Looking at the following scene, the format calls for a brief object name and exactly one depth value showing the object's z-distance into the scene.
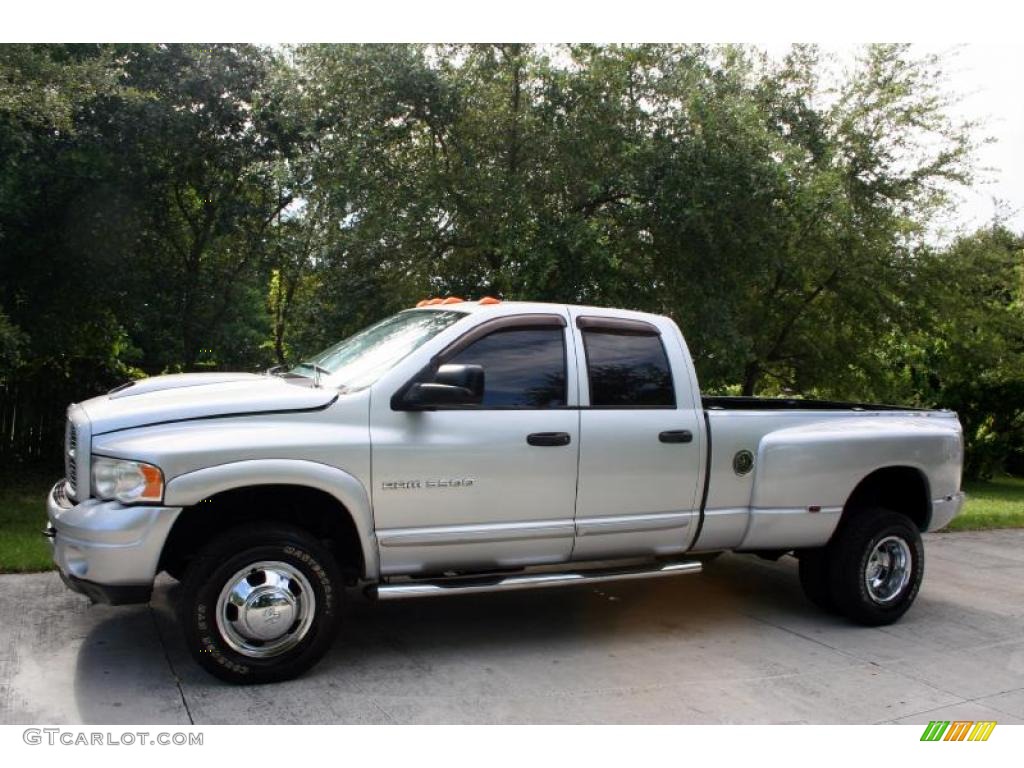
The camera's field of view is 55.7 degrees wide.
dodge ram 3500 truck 4.78
